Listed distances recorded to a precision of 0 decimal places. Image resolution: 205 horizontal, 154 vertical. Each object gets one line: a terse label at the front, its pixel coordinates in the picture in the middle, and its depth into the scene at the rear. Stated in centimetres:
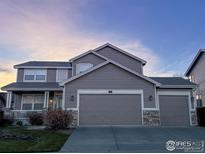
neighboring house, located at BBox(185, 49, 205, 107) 1747
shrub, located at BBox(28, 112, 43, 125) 1367
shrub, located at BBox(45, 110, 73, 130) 1060
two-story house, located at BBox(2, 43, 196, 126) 1241
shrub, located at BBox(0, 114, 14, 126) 1342
